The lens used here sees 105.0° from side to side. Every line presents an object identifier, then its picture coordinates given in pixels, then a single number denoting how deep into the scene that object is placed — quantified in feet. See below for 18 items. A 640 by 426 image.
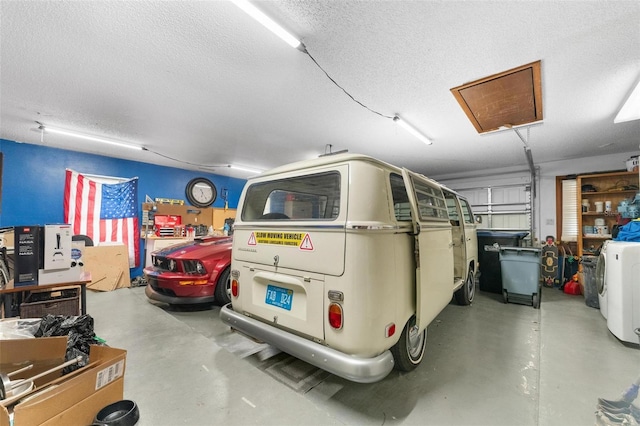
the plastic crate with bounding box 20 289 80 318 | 8.48
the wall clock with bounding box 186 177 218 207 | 24.25
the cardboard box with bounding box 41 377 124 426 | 4.42
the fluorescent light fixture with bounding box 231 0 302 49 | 5.90
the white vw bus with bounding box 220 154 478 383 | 5.34
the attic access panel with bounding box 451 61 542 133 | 8.79
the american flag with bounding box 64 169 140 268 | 17.93
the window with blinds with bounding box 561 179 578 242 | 19.26
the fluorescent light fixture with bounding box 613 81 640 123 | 9.74
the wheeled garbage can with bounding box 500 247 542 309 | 13.60
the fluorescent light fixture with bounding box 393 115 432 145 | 12.42
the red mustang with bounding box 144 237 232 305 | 11.90
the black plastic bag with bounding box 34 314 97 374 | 5.72
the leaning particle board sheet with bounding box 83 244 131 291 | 17.02
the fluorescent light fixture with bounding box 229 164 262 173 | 22.83
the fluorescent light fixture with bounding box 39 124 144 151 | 13.68
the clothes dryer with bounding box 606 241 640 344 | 9.36
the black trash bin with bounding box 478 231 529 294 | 15.80
